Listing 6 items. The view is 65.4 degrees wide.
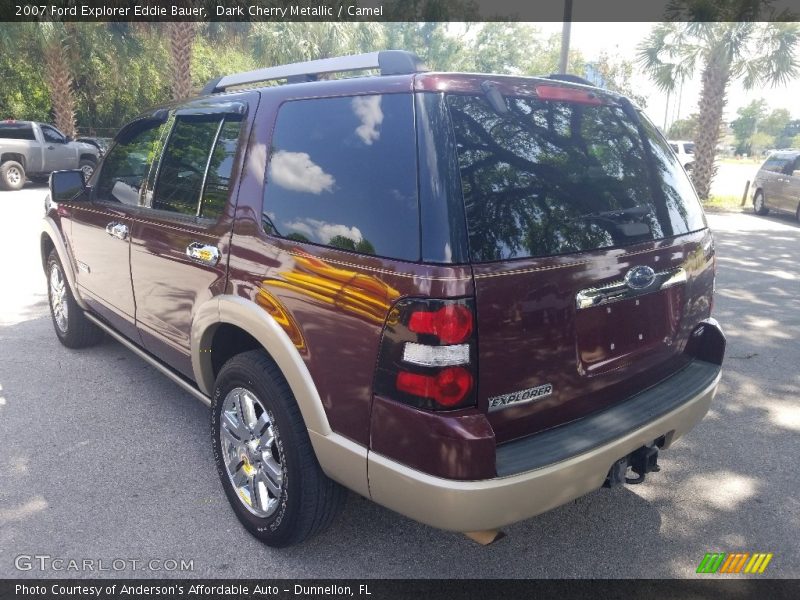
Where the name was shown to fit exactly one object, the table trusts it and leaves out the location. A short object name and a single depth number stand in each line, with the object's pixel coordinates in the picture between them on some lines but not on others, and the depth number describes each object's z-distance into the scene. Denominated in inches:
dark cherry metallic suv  79.6
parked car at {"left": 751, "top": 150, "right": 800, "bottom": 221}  580.4
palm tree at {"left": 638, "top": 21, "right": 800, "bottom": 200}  641.0
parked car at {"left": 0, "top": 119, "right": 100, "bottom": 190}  665.0
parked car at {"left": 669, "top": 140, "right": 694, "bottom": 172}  993.0
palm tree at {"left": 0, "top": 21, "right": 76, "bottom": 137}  698.8
